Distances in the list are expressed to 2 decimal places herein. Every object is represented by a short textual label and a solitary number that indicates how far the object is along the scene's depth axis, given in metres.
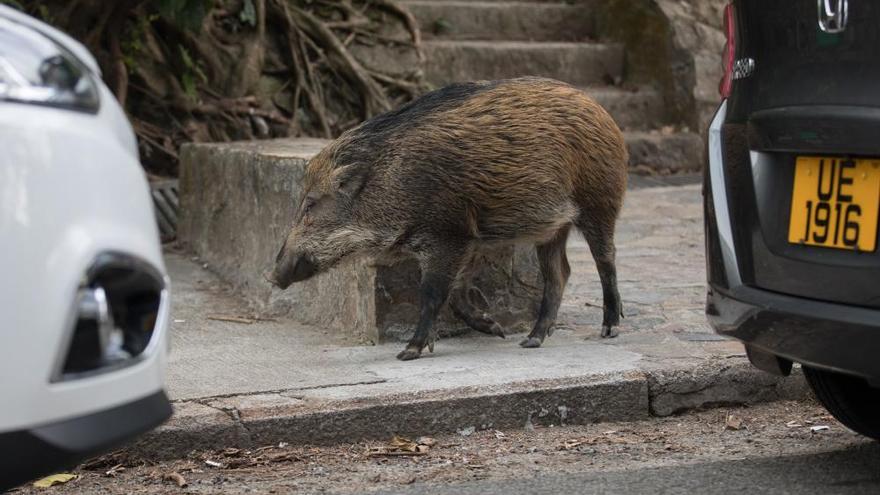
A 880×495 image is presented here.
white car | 4.69
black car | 6.43
